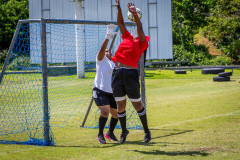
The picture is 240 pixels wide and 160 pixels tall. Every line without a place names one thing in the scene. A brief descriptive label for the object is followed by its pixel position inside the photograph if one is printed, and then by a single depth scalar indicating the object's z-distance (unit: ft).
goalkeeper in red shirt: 24.52
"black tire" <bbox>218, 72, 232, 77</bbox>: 76.50
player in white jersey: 26.94
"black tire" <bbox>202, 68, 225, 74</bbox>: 94.27
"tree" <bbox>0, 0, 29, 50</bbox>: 151.12
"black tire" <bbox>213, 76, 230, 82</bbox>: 75.46
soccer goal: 27.25
